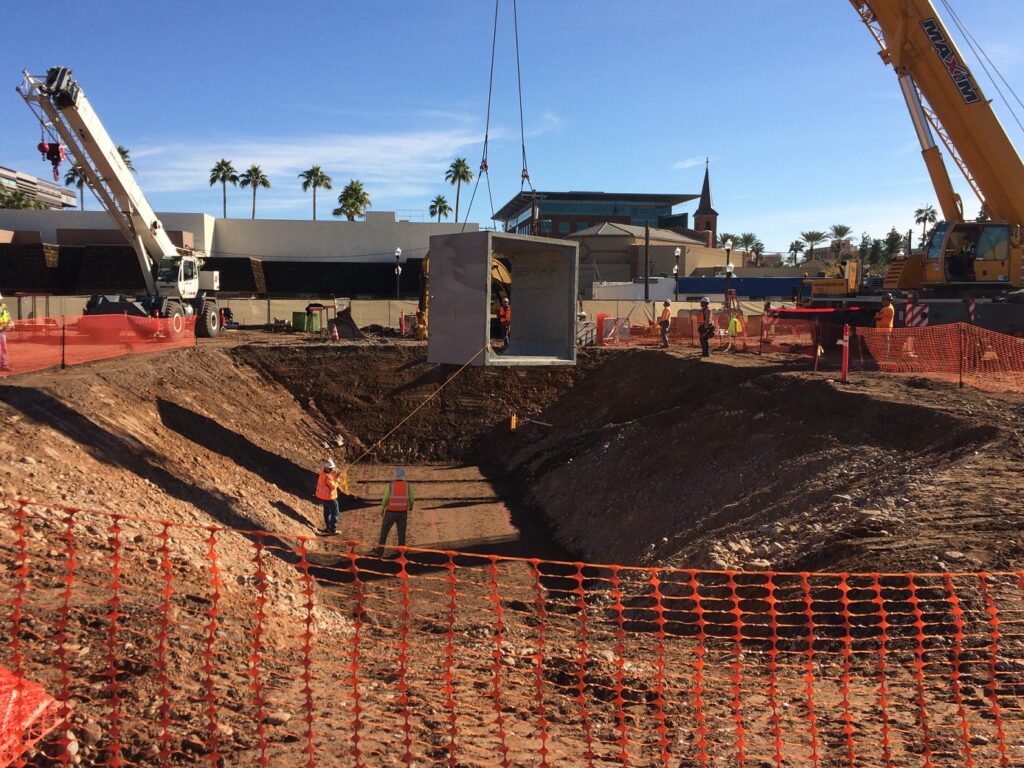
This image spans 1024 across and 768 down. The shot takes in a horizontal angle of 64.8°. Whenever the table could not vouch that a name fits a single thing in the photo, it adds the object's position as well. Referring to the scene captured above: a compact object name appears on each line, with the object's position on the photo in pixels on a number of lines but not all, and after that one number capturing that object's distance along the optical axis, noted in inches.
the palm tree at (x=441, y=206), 3764.8
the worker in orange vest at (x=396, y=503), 540.4
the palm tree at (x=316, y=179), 3422.7
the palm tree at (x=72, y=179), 2954.5
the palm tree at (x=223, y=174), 3489.2
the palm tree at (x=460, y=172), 3725.4
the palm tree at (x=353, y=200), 3255.4
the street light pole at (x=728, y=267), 1416.1
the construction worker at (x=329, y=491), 583.8
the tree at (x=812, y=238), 4261.8
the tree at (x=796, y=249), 4534.9
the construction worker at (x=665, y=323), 1109.7
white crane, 857.5
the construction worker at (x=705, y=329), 940.0
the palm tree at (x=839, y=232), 4066.2
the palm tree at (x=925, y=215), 3991.6
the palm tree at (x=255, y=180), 3457.2
